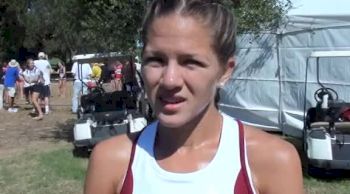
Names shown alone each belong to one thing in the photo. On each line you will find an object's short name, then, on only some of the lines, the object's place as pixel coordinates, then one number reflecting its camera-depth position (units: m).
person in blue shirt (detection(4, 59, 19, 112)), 20.56
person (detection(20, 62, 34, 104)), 17.53
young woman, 1.62
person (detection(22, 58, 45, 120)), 17.45
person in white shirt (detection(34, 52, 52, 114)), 18.08
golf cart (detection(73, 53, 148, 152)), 10.55
